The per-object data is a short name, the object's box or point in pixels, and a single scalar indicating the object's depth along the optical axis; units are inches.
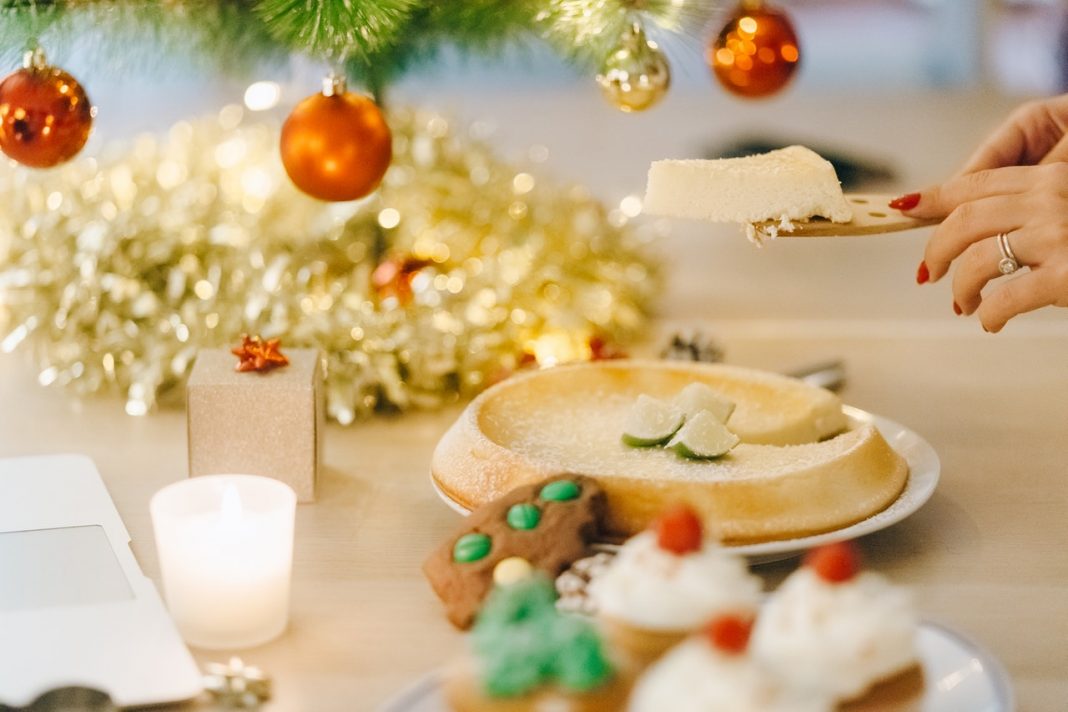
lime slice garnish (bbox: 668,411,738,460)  50.5
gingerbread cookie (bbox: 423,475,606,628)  47.0
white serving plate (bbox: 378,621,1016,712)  42.4
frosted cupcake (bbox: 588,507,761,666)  42.5
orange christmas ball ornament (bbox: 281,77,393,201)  54.2
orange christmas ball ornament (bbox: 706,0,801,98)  58.2
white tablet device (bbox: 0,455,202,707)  44.7
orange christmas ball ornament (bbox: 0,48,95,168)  52.1
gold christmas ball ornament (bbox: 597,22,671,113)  56.2
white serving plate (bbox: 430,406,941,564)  48.1
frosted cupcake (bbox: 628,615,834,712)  40.2
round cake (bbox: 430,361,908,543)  48.7
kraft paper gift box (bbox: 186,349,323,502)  52.5
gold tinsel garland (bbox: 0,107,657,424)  59.1
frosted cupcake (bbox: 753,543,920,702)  41.5
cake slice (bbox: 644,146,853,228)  52.4
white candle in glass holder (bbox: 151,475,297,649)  46.3
